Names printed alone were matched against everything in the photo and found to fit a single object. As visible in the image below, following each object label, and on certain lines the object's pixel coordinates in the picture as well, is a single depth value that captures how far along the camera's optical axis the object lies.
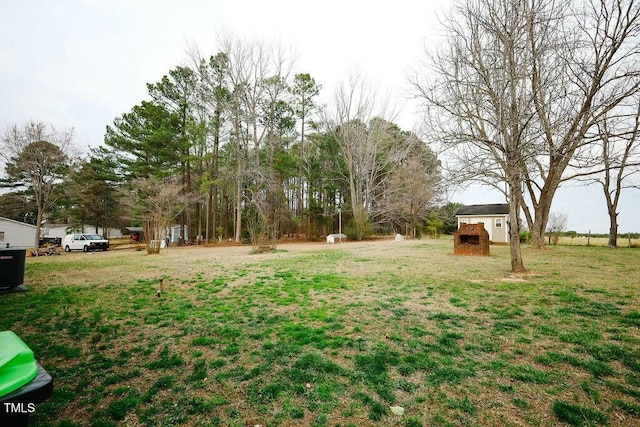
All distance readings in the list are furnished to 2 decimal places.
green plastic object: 0.98
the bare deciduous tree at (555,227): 20.50
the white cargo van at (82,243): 21.33
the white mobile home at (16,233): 24.28
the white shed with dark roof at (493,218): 24.50
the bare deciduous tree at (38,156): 19.45
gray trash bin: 6.87
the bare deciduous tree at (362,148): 29.00
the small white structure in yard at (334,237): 25.20
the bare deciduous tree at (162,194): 23.27
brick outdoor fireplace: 12.59
